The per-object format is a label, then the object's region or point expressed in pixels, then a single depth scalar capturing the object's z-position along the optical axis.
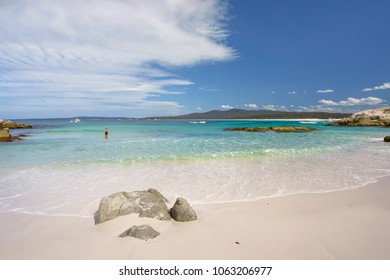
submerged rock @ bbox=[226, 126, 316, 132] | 44.72
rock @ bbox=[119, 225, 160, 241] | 4.66
